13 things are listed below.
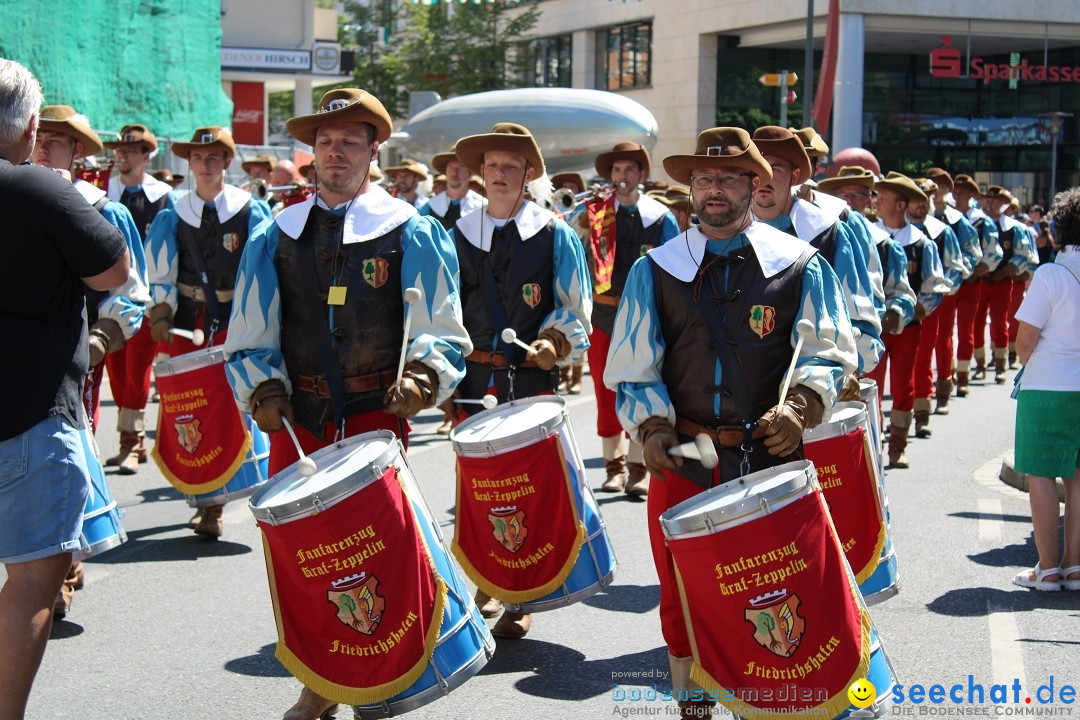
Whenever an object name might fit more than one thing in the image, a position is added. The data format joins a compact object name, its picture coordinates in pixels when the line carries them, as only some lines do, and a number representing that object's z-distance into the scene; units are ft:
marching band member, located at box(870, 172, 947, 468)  34.53
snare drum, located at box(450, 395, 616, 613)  18.19
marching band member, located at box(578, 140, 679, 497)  30.96
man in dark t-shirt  13.29
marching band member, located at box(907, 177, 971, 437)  37.88
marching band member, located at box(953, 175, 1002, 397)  48.06
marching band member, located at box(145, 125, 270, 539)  30.07
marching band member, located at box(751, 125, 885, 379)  21.61
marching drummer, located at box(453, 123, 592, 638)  22.82
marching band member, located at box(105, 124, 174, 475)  31.99
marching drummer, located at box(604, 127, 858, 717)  15.48
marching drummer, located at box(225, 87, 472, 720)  16.72
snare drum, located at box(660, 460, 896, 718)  13.02
